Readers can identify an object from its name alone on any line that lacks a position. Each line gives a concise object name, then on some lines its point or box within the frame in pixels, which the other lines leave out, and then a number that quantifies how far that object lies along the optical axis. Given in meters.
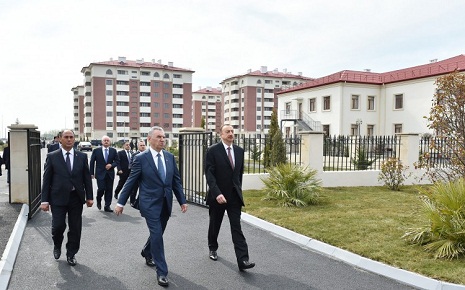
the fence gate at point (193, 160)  10.34
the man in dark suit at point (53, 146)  13.07
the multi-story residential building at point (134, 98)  79.12
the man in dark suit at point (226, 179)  5.21
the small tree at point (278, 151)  14.21
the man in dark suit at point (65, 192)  5.38
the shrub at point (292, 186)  9.70
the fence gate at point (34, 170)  8.36
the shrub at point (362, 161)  14.84
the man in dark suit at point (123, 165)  10.11
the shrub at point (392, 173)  12.80
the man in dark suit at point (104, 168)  9.43
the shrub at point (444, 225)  5.50
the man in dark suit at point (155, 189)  4.64
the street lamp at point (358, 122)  37.22
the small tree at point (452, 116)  8.94
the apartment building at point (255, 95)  88.56
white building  34.31
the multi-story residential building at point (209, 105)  116.25
